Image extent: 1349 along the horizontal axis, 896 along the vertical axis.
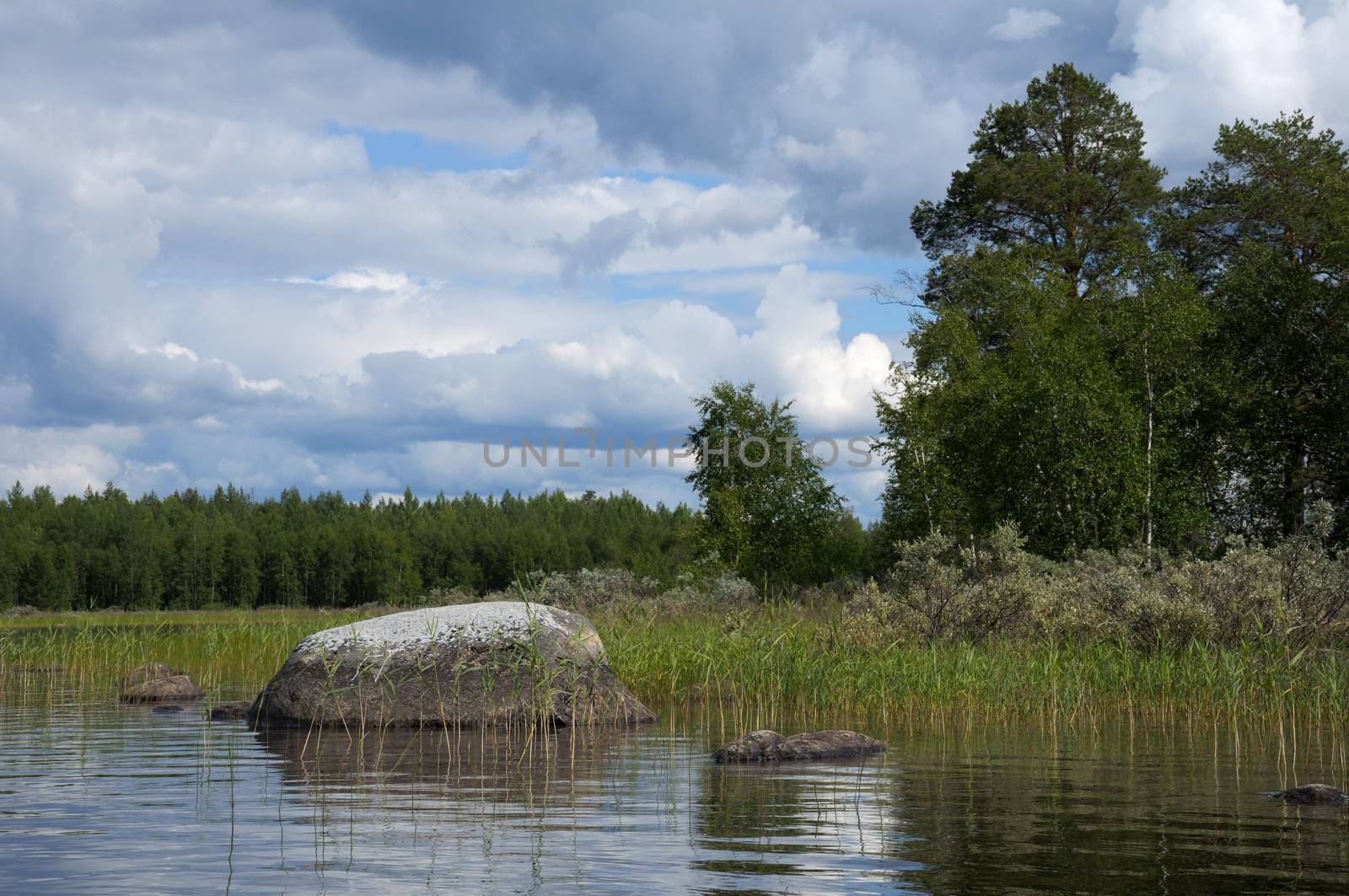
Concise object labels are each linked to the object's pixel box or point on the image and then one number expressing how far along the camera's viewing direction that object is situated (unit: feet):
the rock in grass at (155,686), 60.54
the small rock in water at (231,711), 52.31
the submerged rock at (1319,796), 28.68
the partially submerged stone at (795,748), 37.29
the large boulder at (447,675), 47.39
